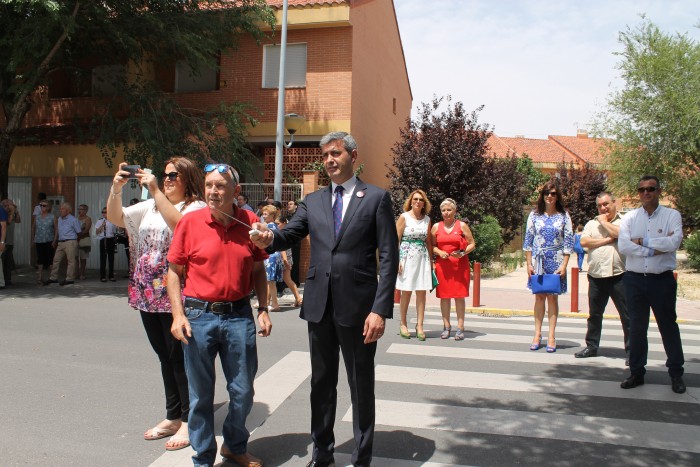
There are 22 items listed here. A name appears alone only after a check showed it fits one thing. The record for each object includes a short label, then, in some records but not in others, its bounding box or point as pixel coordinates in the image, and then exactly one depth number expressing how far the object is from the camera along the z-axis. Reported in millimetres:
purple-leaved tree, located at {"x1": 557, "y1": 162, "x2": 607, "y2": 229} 31359
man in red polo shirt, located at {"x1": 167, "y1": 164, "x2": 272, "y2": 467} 3736
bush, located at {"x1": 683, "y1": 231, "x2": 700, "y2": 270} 20062
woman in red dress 8273
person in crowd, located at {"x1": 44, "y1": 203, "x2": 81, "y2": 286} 14273
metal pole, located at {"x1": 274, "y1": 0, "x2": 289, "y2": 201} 14133
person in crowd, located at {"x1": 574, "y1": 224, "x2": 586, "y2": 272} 19409
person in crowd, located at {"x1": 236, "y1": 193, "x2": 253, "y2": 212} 10570
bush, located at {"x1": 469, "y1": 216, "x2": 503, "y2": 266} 18328
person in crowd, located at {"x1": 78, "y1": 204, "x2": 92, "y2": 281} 15320
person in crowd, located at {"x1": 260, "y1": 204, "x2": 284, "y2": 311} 10375
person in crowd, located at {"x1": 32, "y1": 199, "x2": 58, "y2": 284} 14500
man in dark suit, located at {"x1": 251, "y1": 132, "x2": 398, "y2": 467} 3732
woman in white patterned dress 8125
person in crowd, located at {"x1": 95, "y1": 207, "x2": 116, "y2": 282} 14797
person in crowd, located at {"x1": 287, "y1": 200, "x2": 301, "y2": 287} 13562
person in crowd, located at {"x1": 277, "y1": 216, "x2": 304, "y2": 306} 10602
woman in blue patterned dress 7262
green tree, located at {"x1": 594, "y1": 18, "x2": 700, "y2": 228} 20609
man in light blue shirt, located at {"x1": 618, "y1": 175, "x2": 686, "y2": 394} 5707
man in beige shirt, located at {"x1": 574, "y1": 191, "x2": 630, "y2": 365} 6898
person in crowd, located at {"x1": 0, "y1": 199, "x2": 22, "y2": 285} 13641
